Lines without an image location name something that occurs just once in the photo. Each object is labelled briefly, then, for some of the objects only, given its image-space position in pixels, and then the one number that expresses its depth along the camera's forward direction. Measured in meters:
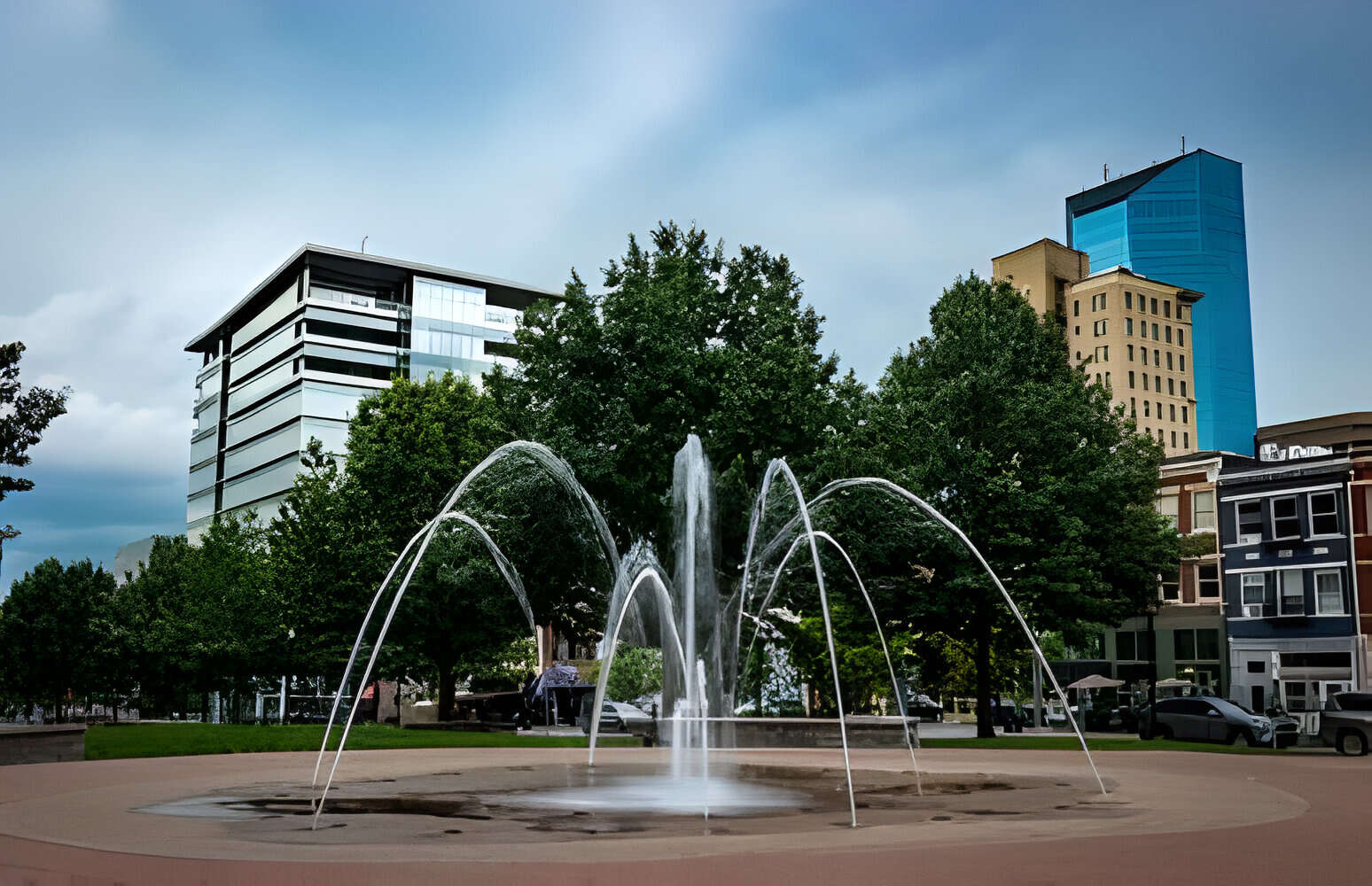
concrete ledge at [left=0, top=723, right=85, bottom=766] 22.33
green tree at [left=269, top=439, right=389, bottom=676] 45.91
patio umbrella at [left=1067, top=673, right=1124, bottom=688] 60.09
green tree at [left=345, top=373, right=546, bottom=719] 44.59
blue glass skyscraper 164.75
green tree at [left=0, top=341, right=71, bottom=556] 28.98
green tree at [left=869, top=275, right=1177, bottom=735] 35.66
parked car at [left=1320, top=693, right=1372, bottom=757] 32.91
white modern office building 112.06
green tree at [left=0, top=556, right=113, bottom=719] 67.06
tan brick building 122.31
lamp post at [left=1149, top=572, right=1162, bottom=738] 38.75
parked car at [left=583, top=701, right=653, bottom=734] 52.62
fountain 16.86
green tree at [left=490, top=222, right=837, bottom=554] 36.59
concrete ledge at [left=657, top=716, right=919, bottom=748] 29.94
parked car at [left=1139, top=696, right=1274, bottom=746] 37.66
